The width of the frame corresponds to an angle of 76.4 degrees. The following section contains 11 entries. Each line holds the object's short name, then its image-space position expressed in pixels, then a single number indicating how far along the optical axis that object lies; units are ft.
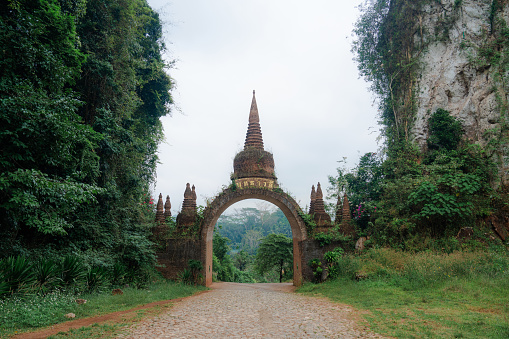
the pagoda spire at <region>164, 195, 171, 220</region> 50.31
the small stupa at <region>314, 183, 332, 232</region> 46.93
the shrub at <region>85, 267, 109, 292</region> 30.53
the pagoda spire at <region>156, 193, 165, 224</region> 49.25
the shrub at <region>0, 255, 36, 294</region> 23.03
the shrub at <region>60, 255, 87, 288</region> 28.40
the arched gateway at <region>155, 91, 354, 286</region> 46.16
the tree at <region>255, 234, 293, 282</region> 76.07
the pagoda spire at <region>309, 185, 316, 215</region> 49.08
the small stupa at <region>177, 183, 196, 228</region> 47.93
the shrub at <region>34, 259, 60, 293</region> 25.86
